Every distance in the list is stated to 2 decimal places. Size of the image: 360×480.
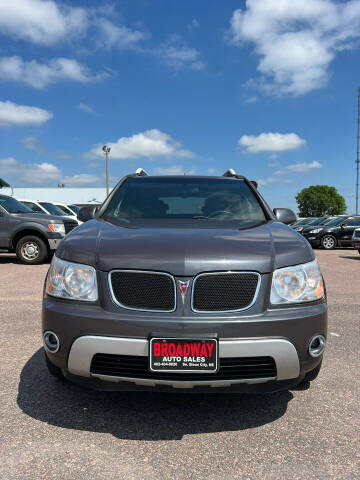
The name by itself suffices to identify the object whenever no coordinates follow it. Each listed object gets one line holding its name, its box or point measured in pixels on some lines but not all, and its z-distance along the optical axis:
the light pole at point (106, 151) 34.75
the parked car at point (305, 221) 26.81
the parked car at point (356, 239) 13.01
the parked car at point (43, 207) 14.67
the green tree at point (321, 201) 92.25
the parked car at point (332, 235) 17.16
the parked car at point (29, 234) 9.98
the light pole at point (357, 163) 37.91
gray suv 2.20
